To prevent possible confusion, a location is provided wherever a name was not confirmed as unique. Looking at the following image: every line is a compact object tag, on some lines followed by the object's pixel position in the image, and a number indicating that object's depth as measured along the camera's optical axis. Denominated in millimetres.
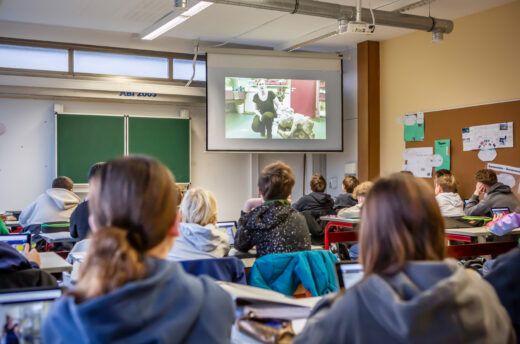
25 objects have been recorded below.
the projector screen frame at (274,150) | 7850
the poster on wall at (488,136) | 6445
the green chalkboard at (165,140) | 7895
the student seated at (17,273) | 2186
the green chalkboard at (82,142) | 7449
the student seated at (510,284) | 2010
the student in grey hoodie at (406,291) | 1235
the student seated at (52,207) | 5633
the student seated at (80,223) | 4660
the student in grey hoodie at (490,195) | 5816
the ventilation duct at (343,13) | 5582
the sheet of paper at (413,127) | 7555
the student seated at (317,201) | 6625
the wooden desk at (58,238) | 4820
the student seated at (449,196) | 5888
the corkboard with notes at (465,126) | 6383
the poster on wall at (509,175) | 6348
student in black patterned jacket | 3543
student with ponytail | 1184
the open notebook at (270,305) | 1611
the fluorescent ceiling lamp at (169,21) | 5836
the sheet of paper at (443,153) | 7172
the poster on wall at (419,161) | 7449
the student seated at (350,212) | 5989
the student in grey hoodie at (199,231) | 3055
